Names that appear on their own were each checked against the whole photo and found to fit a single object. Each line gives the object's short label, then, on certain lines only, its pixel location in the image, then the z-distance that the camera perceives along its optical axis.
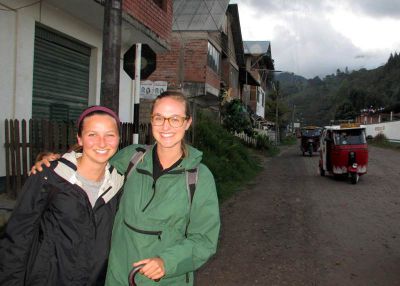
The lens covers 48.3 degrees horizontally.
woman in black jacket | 2.16
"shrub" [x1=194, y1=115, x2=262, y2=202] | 13.98
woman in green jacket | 2.25
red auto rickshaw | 14.84
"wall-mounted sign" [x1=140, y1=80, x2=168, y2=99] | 7.15
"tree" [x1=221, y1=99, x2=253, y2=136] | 24.94
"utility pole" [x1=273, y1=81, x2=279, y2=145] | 49.12
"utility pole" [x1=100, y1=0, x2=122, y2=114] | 4.73
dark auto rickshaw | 29.42
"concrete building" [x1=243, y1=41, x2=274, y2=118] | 39.72
